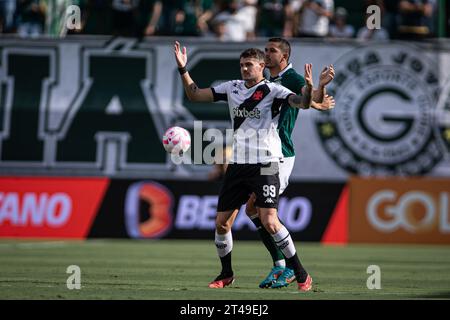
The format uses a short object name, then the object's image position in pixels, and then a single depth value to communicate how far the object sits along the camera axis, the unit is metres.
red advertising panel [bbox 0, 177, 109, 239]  21.69
